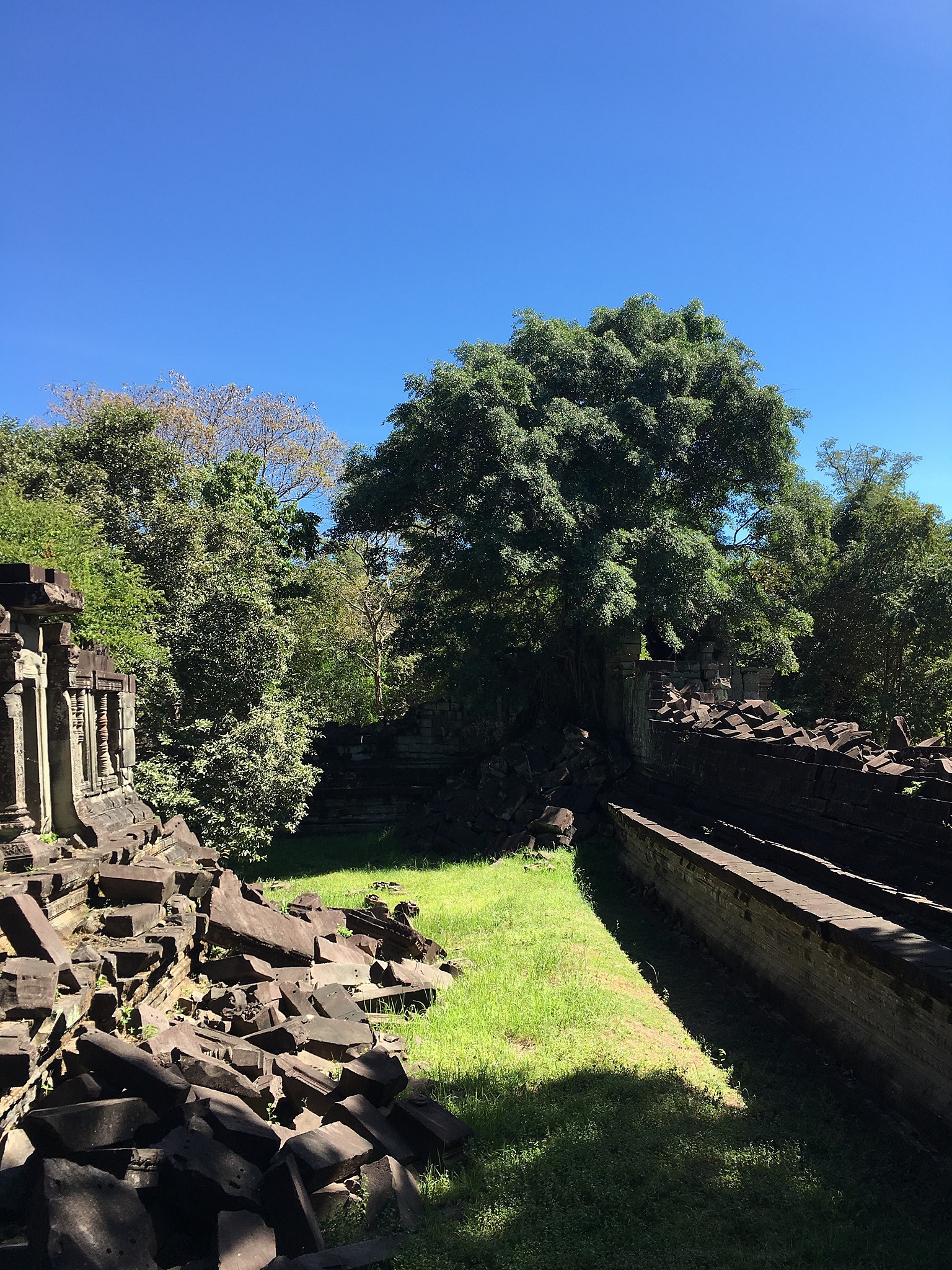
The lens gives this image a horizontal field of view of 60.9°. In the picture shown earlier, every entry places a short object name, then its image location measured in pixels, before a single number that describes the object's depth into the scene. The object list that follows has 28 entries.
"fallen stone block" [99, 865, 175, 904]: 6.24
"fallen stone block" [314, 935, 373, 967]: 6.86
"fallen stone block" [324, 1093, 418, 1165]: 3.87
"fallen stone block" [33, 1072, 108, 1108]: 3.71
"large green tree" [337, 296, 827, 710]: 14.18
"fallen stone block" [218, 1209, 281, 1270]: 2.94
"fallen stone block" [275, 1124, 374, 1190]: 3.46
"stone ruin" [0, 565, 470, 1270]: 3.14
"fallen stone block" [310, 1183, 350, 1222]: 3.48
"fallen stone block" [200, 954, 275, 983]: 6.05
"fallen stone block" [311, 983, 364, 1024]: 5.77
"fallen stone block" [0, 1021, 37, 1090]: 3.76
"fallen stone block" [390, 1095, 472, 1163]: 3.97
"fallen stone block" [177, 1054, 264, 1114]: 4.12
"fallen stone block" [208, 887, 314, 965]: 6.46
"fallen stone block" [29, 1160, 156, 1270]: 2.72
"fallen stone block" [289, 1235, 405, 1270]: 3.01
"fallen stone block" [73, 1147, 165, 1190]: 3.19
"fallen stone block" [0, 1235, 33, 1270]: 2.83
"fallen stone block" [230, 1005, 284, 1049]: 5.14
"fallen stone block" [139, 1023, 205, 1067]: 4.41
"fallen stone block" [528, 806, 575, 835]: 13.19
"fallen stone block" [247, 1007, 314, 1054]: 5.04
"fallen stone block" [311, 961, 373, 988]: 6.47
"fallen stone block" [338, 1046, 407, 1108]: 4.24
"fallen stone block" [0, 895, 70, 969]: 4.65
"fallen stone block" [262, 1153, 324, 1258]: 3.14
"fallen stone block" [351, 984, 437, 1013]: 6.29
